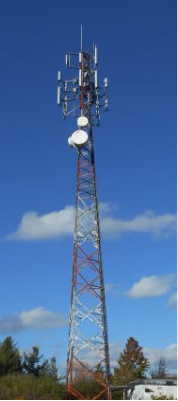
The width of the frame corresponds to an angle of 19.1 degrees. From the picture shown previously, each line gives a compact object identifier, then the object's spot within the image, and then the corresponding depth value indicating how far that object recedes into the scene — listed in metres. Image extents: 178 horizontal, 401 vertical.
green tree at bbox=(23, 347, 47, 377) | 53.00
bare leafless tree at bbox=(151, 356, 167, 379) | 75.19
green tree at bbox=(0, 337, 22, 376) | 49.86
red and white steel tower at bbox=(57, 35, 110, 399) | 32.81
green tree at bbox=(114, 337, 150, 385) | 68.19
